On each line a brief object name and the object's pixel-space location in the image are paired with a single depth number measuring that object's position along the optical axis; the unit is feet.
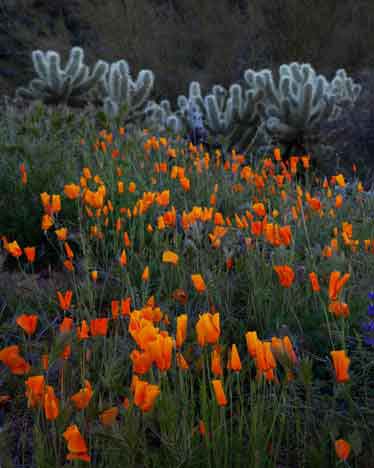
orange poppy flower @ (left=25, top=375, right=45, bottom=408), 3.87
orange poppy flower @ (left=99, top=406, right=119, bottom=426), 3.92
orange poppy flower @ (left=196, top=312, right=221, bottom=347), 3.92
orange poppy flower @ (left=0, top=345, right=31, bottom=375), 4.10
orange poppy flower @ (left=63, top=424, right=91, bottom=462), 3.67
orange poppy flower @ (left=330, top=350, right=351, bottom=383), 3.80
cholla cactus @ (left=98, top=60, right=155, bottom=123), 22.94
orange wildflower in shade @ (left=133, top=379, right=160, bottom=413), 3.74
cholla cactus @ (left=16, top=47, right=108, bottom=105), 24.02
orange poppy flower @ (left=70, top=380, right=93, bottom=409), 3.95
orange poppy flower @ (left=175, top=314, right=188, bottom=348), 3.96
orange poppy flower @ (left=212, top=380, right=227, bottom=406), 3.76
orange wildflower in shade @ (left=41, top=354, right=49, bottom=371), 4.10
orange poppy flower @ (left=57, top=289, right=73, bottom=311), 4.51
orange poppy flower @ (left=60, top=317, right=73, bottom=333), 4.17
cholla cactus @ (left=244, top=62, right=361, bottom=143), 19.44
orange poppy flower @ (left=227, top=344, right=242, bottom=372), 3.82
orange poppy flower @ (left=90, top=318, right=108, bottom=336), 4.26
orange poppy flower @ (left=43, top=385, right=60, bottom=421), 3.81
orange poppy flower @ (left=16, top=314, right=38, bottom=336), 4.22
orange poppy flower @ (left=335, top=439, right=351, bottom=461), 3.84
